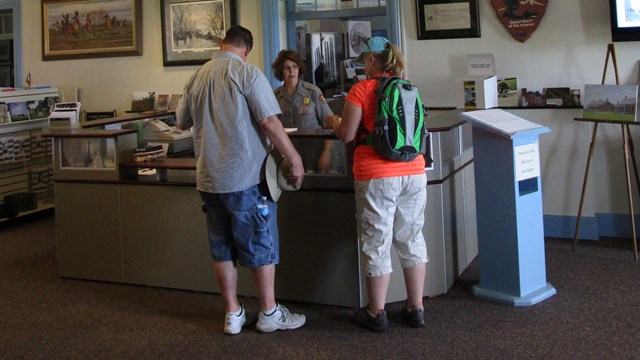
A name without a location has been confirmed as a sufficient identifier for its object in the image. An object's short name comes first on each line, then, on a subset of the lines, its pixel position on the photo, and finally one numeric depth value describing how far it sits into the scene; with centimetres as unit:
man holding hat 361
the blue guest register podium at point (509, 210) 410
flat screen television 509
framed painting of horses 712
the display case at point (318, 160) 407
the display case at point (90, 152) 461
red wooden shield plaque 541
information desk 414
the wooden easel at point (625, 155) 499
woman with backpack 364
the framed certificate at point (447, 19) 560
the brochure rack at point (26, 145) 688
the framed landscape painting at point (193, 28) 668
